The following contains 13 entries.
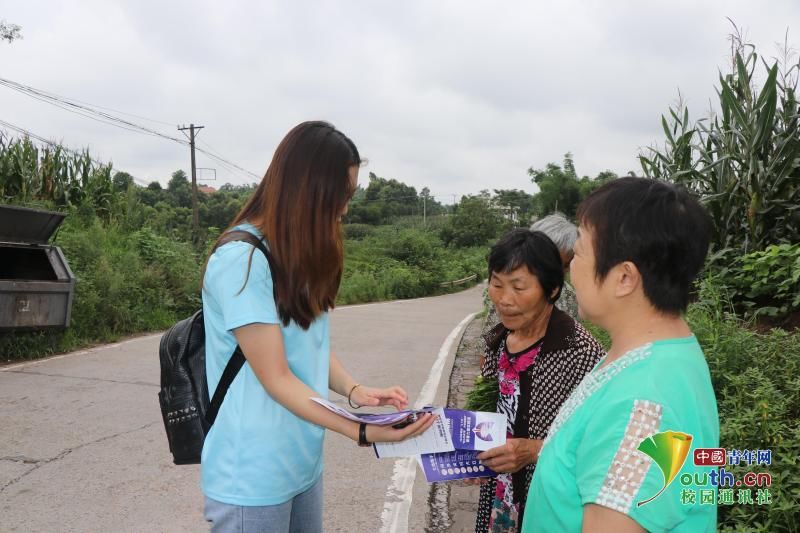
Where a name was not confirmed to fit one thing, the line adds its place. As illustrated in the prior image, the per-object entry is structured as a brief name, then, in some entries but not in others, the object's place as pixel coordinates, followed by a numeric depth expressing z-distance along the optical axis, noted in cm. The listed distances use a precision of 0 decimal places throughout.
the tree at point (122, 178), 3656
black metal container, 651
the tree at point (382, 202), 5695
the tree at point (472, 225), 4628
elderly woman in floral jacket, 209
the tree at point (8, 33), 1394
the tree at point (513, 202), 5372
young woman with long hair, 154
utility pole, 2698
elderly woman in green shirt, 102
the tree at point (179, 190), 5053
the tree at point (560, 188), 3453
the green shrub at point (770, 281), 495
